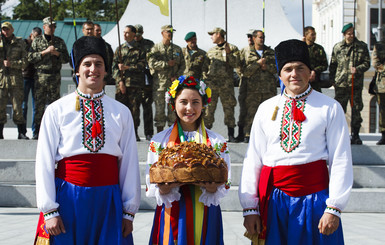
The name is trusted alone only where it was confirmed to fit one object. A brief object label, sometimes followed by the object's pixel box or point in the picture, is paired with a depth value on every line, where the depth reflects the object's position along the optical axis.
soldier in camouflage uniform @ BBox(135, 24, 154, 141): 9.99
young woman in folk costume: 3.82
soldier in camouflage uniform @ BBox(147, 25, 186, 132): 9.77
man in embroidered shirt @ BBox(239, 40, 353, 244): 3.56
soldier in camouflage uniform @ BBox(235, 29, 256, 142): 9.96
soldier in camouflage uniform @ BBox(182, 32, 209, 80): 9.89
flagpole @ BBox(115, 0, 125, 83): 9.68
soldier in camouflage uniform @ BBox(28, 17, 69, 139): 9.61
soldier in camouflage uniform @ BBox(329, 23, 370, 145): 9.52
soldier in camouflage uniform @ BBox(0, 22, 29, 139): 9.81
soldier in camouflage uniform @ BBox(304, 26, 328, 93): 9.71
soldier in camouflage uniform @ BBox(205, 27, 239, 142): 9.84
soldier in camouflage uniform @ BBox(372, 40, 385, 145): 9.64
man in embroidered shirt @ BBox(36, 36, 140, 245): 3.54
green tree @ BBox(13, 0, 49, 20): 43.75
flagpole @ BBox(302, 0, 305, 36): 9.74
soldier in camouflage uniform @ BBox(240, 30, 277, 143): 9.71
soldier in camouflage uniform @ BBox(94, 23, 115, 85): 9.71
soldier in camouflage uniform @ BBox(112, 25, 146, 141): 9.76
